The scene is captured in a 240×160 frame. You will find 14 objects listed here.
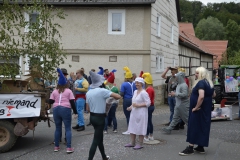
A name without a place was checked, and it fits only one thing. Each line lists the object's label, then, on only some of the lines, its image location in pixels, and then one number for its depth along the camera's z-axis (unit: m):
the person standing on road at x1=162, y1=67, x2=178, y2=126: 11.19
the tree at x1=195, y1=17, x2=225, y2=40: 85.38
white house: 18.77
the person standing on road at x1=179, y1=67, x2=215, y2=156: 8.03
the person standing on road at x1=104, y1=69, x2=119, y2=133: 10.61
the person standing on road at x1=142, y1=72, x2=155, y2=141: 9.48
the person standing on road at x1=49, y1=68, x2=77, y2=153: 8.44
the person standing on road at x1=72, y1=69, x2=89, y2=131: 10.80
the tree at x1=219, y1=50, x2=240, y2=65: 40.56
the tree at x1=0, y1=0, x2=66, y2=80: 9.29
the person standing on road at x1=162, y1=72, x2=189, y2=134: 9.96
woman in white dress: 8.67
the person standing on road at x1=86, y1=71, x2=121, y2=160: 7.26
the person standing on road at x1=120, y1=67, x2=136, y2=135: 10.62
